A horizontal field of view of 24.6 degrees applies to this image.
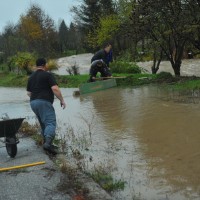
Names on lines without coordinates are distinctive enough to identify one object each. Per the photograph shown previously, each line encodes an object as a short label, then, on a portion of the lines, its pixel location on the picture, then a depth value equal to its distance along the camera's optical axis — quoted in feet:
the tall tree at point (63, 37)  240.98
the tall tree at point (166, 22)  69.77
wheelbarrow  27.43
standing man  28.50
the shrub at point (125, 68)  91.97
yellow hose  24.56
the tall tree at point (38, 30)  200.38
